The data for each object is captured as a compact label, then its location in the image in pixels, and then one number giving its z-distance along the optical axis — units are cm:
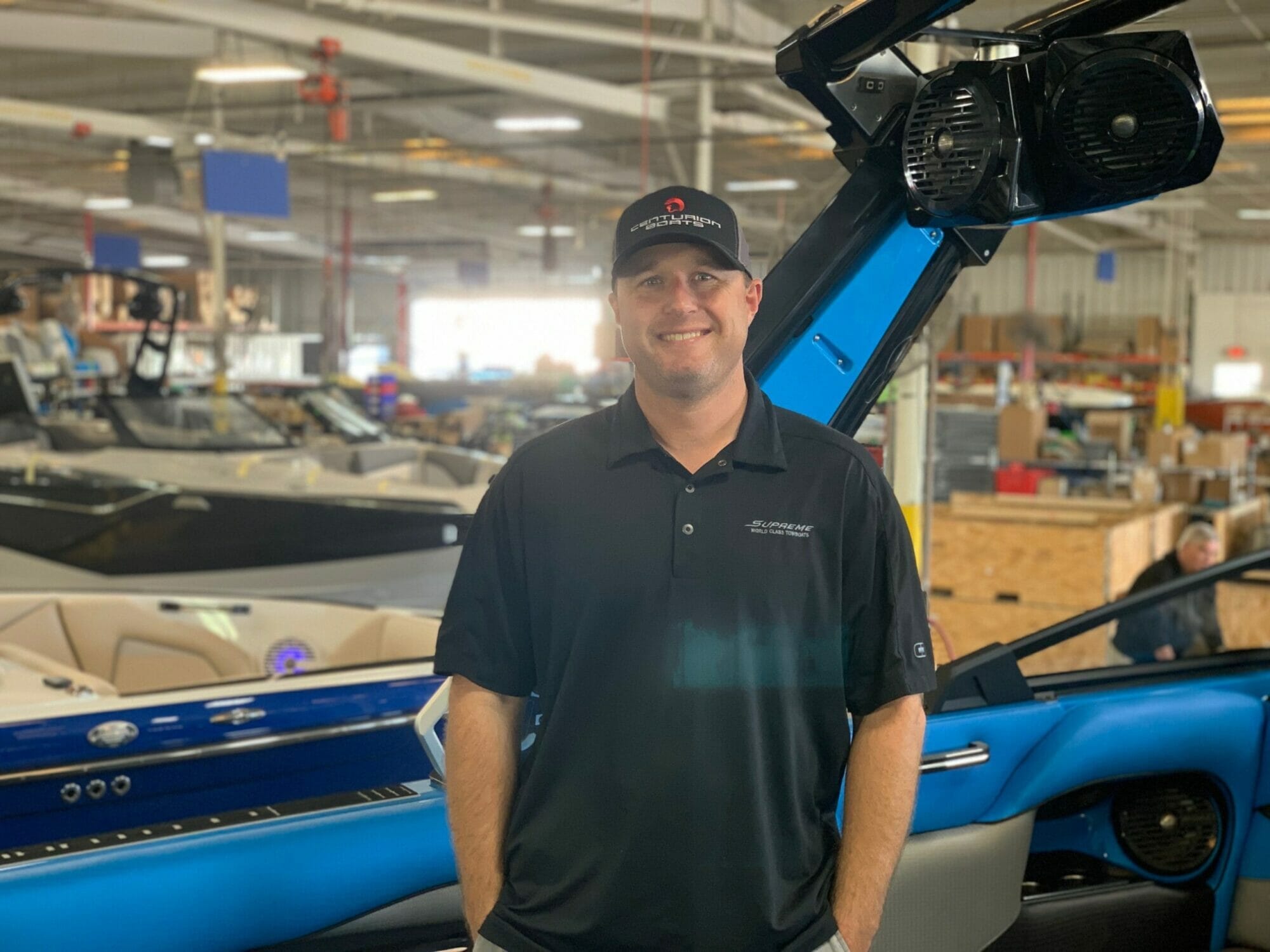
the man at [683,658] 151
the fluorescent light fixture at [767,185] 2077
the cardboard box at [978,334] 2242
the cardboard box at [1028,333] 1975
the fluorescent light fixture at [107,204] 2358
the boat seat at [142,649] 375
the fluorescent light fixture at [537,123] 1469
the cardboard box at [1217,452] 1180
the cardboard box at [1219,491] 1151
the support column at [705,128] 1220
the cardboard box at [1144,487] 994
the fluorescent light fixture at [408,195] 2352
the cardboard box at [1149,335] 2256
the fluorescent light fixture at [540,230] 2883
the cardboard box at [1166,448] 1202
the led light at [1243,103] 1384
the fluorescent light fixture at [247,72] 1040
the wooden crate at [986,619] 672
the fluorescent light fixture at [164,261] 3531
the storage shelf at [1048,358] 2180
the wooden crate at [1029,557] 673
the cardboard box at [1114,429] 1223
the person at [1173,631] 326
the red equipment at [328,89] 1001
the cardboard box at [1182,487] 1179
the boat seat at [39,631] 371
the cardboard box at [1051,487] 957
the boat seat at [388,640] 358
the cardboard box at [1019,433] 1117
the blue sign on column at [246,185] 959
